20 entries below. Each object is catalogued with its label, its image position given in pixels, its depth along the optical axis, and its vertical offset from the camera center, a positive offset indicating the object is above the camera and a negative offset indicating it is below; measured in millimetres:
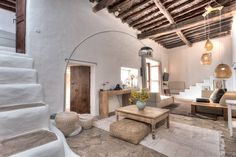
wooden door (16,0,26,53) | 2930 +1302
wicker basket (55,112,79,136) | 2629 -877
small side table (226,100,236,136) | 2711 -749
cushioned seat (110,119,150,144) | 2472 -1029
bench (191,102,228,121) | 3760 -846
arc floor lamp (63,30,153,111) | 3483 +862
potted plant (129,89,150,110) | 3176 -463
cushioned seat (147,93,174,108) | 4926 -849
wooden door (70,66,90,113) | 4406 -322
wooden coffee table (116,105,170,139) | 2706 -788
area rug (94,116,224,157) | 2189 -1245
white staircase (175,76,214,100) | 7086 -649
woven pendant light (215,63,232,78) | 3287 +203
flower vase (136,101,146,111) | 3170 -633
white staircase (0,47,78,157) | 1217 -421
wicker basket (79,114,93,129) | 3178 -1044
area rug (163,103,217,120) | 4162 -1216
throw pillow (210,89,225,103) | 4215 -550
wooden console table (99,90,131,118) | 4230 -753
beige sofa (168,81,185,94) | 8320 -452
